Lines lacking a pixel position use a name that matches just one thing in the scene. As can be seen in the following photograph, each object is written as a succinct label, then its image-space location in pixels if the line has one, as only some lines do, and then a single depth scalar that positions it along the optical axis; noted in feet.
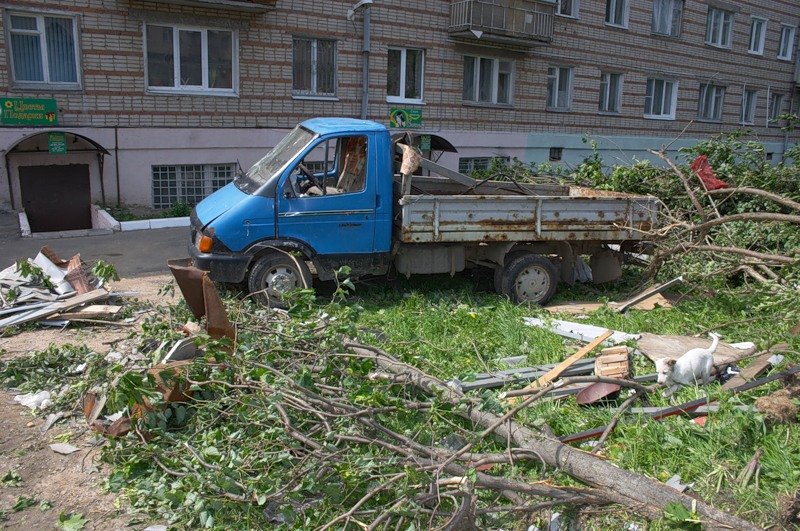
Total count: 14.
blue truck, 26.63
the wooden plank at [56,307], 24.32
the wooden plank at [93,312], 25.14
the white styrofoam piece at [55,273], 26.45
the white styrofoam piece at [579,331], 23.53
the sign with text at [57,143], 44.14
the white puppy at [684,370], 19.21
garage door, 45.27
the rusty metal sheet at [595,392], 18.47
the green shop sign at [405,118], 58.95
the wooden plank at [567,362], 19.29
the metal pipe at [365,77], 56.29
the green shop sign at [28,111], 42.76
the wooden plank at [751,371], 19.21
